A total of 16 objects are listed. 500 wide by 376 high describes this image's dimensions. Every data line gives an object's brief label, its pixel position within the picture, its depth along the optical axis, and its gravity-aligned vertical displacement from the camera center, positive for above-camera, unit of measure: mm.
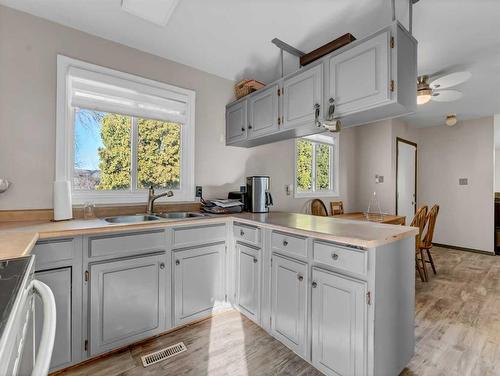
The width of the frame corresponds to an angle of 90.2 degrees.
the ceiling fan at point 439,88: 2287 +1035
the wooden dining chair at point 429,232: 3199 -552
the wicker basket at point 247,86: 2738 +1145
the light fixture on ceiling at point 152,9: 1770 +1324
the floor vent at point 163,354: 1697 -1172
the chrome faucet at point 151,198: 2340 -88
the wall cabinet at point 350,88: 1585 +769
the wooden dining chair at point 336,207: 4066 -297
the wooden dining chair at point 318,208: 3719 -280
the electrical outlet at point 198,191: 2732 -24
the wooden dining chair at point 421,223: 2926 -396
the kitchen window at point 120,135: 2096 +514
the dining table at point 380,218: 3163 -391
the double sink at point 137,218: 2131 -256
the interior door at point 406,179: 4429 +208
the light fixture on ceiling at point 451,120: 3710 +1039
